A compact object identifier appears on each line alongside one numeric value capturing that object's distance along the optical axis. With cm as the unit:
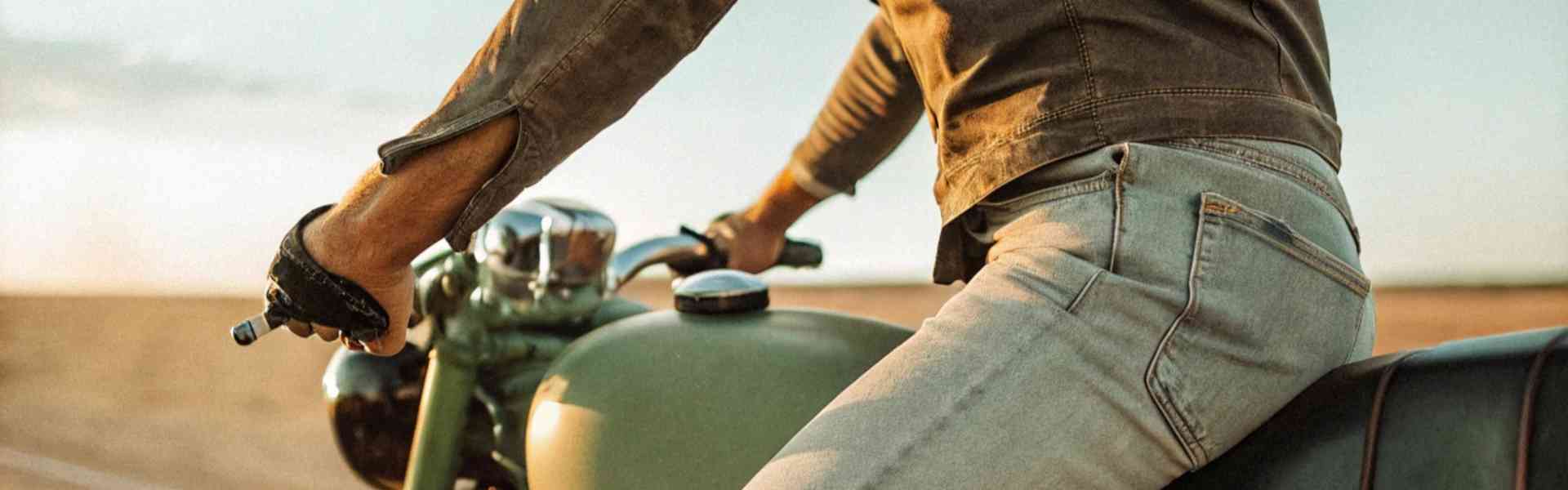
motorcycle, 104
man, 113
